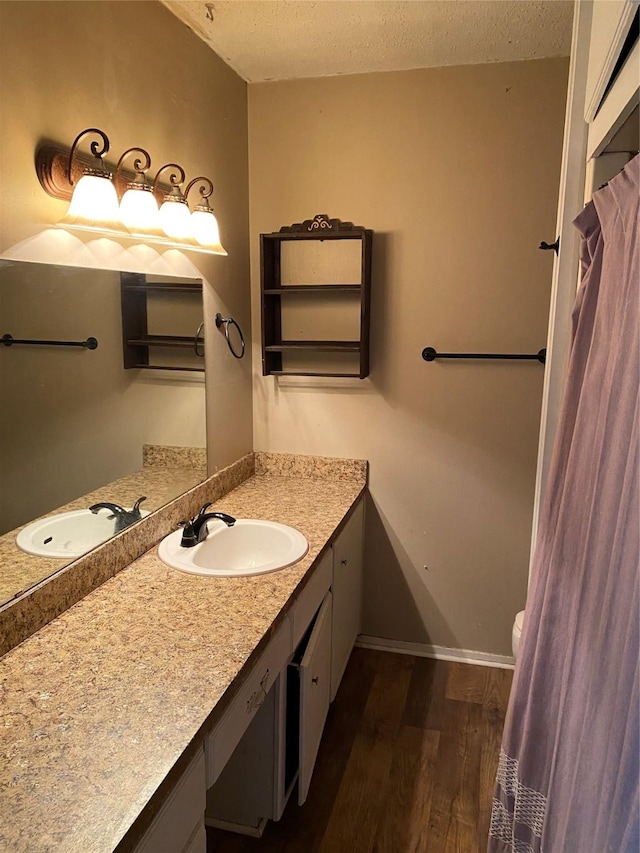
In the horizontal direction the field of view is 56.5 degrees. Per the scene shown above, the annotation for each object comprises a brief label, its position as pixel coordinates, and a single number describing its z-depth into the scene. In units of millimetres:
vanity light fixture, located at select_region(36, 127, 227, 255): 1401
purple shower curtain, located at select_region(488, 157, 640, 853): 621
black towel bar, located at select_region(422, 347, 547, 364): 2258
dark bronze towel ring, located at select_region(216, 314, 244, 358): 2229
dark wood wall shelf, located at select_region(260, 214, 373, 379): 2309
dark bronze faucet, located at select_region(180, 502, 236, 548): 1808
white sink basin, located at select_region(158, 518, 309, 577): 1748
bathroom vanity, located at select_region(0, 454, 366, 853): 901
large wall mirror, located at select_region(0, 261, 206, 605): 1306
